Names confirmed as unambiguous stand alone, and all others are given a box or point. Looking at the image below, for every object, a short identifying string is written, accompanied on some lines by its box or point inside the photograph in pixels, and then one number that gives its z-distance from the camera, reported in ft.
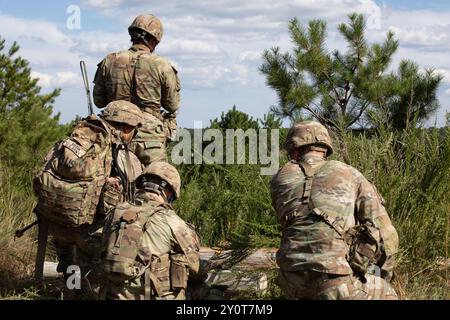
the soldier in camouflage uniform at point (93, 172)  20.11
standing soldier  25.32
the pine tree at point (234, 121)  40.93
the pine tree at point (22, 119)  36.58
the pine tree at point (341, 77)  38.68
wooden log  21.26
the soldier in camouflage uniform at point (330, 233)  16.76
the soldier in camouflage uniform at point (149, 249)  16.75
